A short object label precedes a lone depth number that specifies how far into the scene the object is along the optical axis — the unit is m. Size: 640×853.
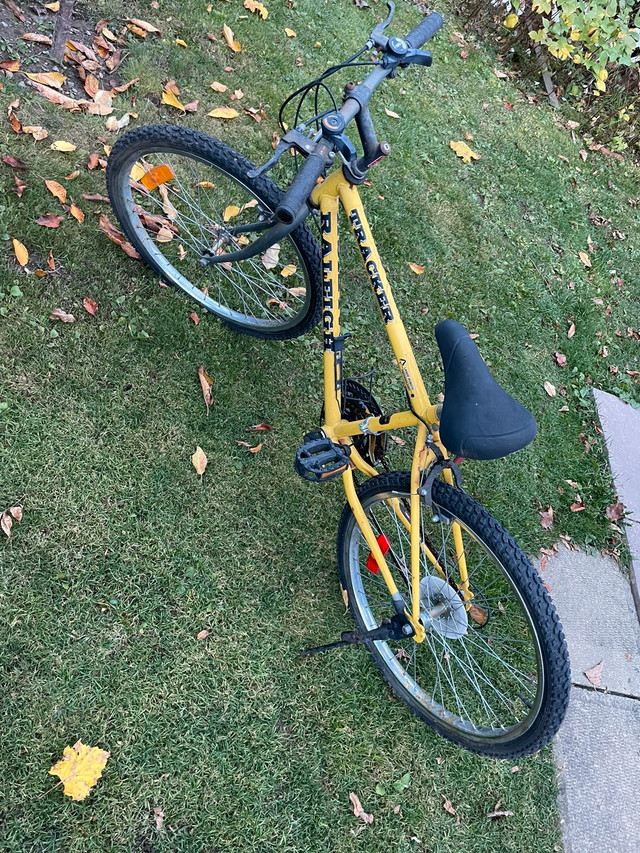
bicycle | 1.88
